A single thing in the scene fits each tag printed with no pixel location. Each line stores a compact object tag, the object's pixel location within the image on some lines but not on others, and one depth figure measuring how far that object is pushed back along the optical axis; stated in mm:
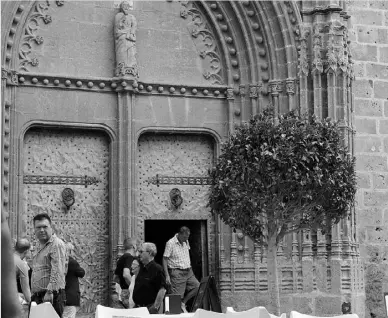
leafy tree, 12008
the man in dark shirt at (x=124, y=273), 12867
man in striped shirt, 9016
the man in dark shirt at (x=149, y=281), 10289
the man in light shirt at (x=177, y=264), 14305
